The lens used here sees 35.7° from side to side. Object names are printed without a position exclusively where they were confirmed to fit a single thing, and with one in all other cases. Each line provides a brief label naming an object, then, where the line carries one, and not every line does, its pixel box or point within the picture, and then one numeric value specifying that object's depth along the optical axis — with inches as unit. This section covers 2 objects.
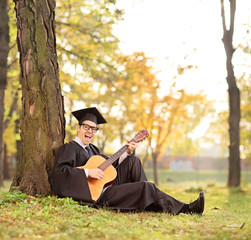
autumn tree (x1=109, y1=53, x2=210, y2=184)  682.2
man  230.2
